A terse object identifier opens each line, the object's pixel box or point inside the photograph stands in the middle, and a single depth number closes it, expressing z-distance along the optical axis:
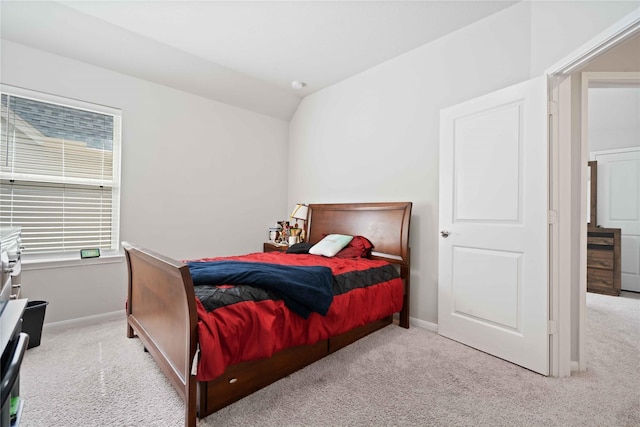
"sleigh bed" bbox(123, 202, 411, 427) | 1.41
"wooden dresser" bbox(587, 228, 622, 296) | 4.01
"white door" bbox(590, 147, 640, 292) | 4.18
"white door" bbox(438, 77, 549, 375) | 2.03
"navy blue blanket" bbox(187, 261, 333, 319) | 1.79
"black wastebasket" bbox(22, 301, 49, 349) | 2.30
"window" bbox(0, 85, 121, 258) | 2.59
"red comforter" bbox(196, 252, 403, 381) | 1.43
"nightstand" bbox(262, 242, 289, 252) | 3.79
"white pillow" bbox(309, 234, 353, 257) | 3.07
